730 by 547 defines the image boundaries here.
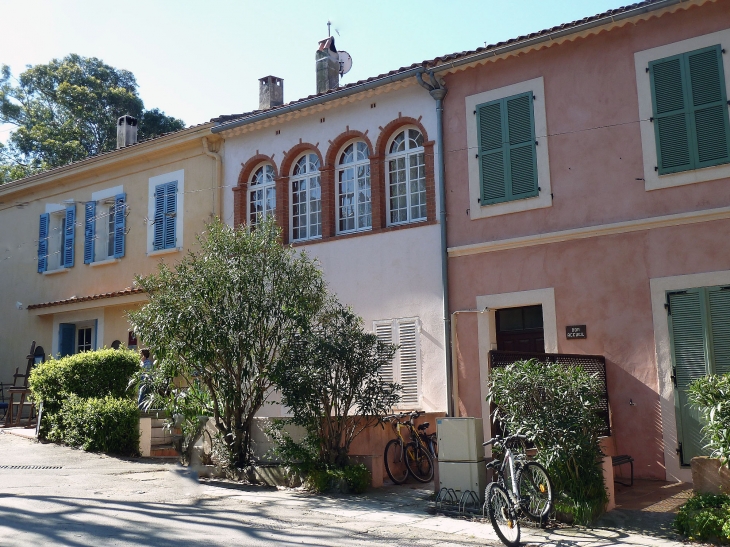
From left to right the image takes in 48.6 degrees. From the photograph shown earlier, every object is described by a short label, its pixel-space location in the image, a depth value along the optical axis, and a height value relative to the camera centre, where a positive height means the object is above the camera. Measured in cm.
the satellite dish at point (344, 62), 1773 +746
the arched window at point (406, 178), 1404 +393
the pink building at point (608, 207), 1098 +284
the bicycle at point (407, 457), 1176 -76
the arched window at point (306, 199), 1545 +394
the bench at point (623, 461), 1011 -75
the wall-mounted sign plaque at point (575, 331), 1179 +102
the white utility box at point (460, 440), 948 -42
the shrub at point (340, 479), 1071 -96
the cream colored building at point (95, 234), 1733 +407
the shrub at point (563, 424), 852 -23
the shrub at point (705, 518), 754 -111
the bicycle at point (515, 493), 768 -90
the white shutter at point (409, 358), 1348 +77
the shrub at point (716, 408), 798 -9
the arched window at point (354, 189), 1471 +393
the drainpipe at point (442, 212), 1295 +311
